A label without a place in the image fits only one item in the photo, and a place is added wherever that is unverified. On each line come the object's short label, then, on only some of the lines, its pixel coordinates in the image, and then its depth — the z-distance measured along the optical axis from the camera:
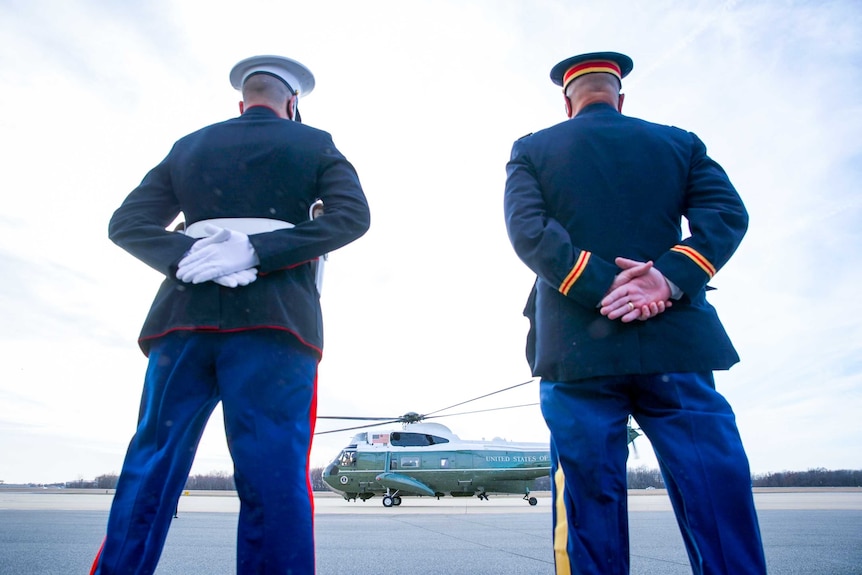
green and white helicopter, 18.33
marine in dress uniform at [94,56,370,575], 1.41
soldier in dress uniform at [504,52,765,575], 1.42
